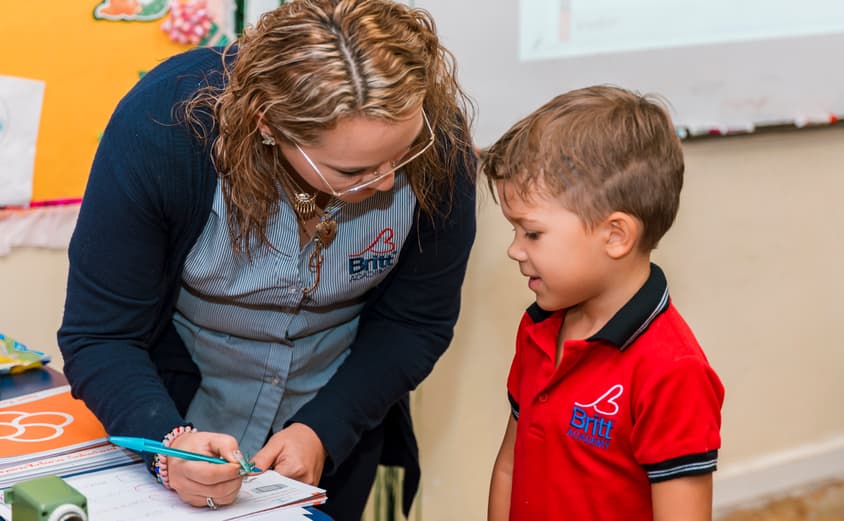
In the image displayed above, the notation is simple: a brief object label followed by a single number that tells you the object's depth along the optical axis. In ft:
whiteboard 6.57
